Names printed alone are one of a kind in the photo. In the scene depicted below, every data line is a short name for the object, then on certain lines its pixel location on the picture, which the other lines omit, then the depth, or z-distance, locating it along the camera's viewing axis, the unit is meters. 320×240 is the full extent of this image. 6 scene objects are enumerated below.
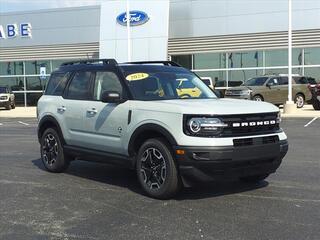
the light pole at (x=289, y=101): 17.35
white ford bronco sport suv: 4.70
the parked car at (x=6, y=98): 24.82
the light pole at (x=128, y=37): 21.97
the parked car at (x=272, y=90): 18.89
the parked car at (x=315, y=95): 17.85
